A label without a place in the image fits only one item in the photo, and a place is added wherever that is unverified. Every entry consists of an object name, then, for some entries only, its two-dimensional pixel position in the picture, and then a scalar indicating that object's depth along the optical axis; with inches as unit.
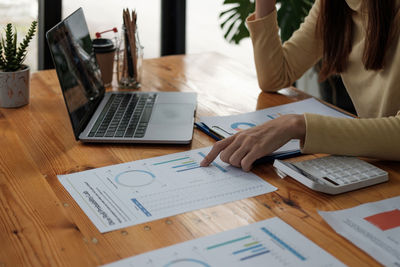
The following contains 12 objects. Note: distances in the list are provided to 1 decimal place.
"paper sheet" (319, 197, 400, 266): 29.4
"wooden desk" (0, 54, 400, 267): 29.5
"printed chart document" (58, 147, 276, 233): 33.4
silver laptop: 44.5
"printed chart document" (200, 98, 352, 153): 46.0
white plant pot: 51.8
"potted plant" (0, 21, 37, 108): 51.7
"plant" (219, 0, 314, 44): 91.4
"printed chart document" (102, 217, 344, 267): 28.0
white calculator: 36.2
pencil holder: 58.6
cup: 59.5
